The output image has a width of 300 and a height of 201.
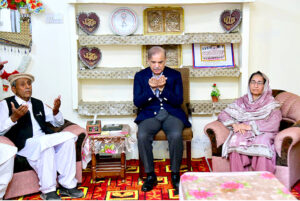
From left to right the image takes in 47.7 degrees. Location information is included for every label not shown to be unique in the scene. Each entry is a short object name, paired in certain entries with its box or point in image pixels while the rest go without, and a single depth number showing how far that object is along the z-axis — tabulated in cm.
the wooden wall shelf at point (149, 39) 387
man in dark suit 327
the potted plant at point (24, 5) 377
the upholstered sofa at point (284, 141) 289
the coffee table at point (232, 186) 207
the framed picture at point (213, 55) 408
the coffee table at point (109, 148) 338
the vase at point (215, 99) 407
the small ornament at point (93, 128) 342
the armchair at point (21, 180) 298
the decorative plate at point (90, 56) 398
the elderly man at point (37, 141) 299
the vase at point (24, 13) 381
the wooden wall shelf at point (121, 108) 398
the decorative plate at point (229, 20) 393
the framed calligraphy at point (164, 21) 403
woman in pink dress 301
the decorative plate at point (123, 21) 396
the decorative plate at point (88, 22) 391
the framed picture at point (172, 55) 410
